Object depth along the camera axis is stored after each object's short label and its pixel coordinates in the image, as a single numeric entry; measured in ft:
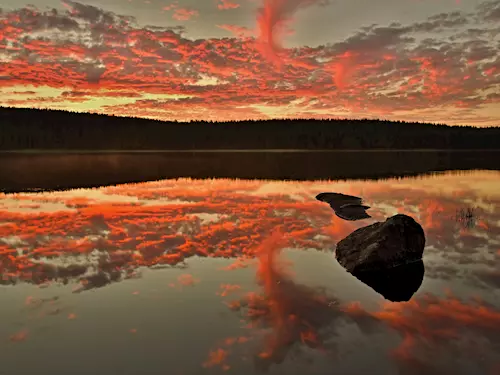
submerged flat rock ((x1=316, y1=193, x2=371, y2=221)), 72.41
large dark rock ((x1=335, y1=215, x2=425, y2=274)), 41.63
